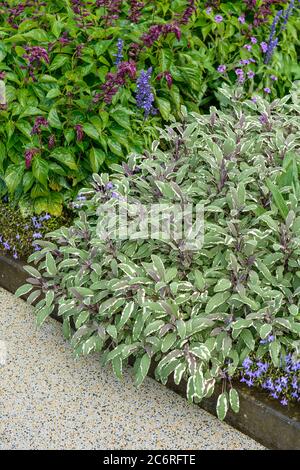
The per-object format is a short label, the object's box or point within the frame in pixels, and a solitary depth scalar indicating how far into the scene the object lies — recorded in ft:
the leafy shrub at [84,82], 13.46
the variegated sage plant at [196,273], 10.25
